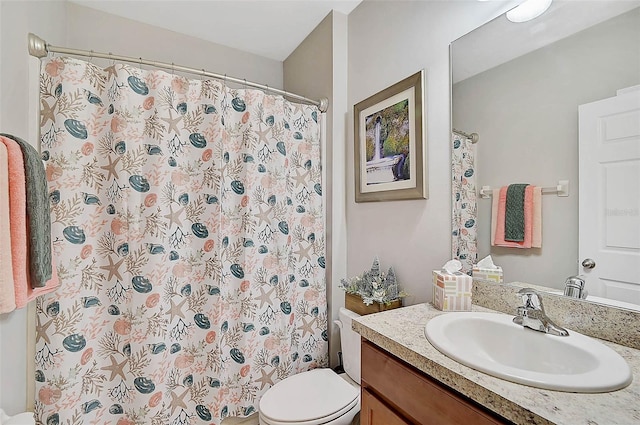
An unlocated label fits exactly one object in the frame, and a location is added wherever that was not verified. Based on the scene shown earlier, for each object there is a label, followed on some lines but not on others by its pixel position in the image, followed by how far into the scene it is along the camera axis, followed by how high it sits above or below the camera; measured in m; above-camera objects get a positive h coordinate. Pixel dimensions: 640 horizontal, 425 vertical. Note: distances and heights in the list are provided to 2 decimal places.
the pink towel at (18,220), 0.94 -0.03
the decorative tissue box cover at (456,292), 1.08 -0.31
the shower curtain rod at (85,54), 1.27 +0.75
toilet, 1.18 -0.85
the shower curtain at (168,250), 1.32 -0.21
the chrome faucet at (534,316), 0.82 -0.32
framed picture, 1.40 +0.36
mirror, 0.85 +0.38
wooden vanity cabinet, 0.65 -0.49
